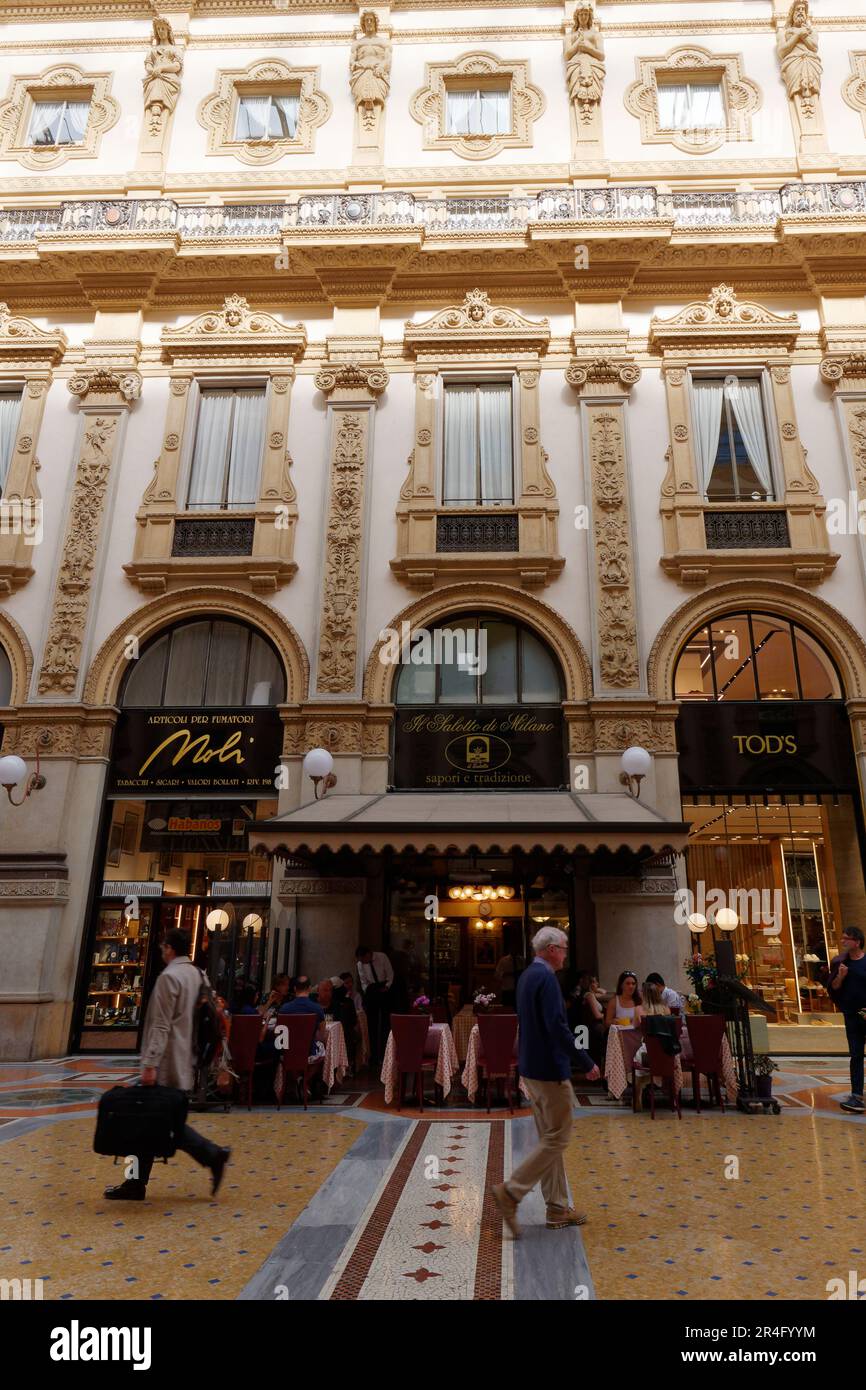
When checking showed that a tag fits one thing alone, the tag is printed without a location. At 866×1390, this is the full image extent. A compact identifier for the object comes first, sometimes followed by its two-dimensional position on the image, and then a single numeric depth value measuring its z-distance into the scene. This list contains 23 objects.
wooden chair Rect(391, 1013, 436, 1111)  7.85
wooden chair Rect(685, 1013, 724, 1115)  7.49
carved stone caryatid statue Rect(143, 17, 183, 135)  15.06
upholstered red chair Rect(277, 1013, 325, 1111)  7.82
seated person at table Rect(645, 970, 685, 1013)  8.41
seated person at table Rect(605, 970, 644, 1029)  8.11
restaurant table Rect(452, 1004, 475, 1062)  9.02
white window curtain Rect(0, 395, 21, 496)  13.34
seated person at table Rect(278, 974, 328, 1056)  8.03
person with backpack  4.99
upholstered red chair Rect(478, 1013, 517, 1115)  7.72
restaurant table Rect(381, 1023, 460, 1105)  7.91
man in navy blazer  4.31
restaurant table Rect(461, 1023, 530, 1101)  7.87
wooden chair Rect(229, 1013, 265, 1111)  7.88
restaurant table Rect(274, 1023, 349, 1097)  8.15
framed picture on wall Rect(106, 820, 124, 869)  11.77
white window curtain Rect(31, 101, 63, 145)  15.43
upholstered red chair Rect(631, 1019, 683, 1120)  7.39
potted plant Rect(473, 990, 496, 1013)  8.66
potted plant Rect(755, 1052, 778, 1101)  7.50
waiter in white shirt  10.12
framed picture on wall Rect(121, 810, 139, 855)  11.76
